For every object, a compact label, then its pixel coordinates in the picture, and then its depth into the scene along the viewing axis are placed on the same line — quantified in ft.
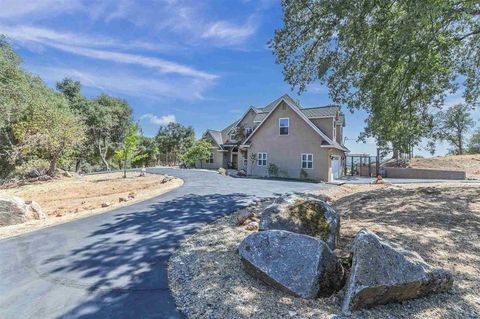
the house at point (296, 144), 71.20
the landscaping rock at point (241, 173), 78.77
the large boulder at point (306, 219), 16.84
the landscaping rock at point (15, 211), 26.08
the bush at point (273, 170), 77.25
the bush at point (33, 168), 63.77
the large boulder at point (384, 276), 10.83
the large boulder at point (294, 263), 12.13
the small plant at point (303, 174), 72.55
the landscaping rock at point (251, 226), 21.60
